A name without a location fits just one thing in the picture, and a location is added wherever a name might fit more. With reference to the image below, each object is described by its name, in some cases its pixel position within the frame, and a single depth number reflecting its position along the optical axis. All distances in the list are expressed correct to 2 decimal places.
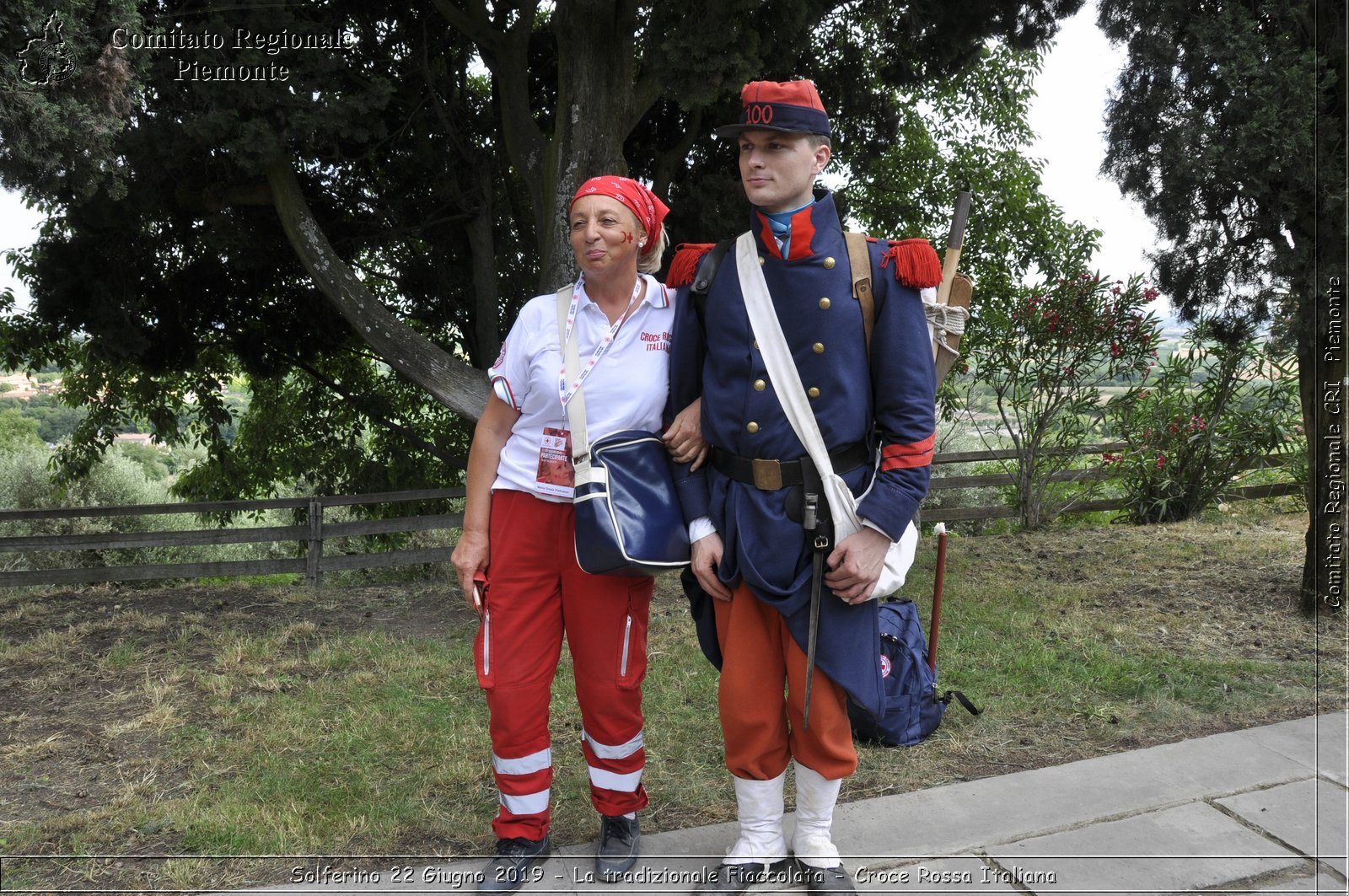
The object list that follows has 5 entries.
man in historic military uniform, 2.59
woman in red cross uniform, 2.81
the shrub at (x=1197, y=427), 8.62
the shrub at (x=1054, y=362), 8.32
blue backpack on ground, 3.88
